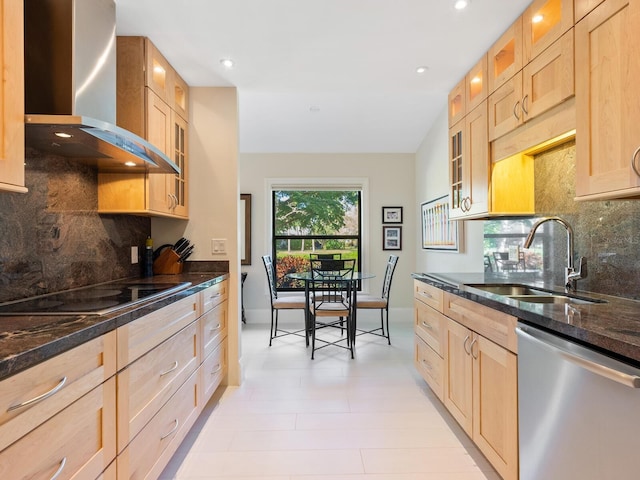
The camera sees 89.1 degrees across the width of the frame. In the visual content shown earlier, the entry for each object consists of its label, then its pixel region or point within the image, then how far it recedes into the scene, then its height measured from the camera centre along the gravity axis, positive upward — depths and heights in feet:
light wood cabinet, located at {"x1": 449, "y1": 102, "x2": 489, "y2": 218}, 7.07 +1.82
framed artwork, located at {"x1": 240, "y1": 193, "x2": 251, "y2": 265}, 14.60 +0.71
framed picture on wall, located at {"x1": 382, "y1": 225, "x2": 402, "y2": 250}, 15.07 +0.18
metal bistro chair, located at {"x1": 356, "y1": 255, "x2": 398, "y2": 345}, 11.93 -2.21
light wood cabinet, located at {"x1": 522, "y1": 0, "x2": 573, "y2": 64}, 4.84 +3.54
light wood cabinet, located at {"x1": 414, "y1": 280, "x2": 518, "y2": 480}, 4.39 -2.19
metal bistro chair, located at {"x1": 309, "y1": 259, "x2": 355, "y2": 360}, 10.66 -2.18
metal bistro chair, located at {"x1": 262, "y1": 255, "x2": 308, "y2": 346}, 12.12 -2.27
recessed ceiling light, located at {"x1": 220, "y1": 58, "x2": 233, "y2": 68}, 7.45 +4.16
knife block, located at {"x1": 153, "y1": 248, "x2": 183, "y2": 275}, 8.23 -0.55
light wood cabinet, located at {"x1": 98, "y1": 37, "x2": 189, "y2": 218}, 6.56 +2.57
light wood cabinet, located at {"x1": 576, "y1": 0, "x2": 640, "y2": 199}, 3.75 +1.73
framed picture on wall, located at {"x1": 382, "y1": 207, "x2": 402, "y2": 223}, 15.07 +1.34
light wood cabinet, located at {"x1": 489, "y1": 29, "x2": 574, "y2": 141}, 4.80 +2.58
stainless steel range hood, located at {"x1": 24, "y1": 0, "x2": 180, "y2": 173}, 4.36 +2.33
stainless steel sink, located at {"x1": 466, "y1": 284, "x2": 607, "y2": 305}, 4.97 -0.95
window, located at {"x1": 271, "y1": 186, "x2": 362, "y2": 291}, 15.44 +0.68
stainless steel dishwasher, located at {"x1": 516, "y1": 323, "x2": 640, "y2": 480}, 2.76 -1.70
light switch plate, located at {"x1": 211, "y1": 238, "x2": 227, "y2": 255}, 8.61 -0.13
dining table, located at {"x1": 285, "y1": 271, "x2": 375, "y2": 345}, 10.80 -1.93
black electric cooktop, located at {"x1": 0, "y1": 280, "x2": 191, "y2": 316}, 3.86 -0.81
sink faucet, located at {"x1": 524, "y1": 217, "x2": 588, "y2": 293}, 5.42 -0.43
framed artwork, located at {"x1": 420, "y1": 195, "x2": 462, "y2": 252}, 11.10 +0.50
